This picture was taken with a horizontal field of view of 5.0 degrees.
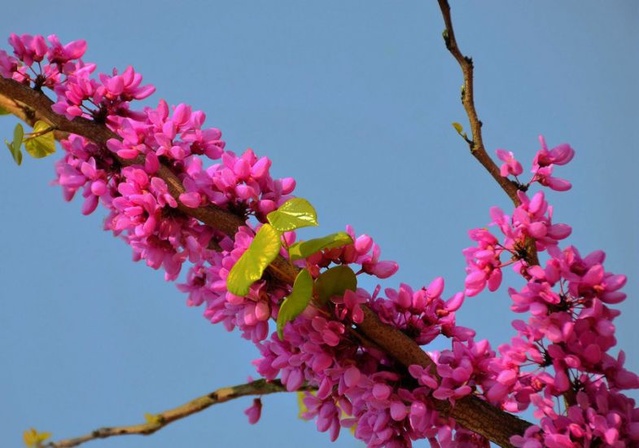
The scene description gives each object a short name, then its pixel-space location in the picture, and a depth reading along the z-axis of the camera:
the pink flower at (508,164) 2.82
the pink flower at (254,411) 2.92
